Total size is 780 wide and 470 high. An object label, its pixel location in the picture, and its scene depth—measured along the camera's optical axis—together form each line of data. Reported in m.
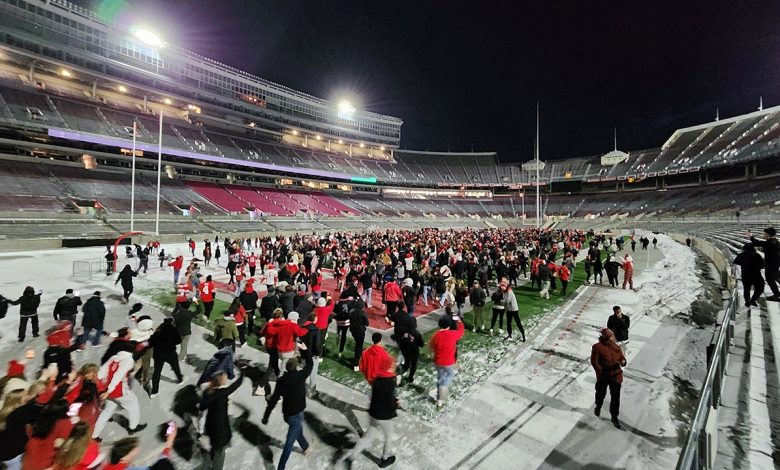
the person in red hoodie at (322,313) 7.02
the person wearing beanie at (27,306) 8.25
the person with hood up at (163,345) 6.11
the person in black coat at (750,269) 6.53
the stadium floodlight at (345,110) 75.62
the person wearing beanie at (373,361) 4.68
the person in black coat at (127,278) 11.77
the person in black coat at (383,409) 4.45
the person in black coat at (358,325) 7.30
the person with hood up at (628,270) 14.05
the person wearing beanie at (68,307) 7.81
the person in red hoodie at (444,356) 5.88
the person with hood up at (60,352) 5.68
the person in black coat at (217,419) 3.96
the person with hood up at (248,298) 8.62
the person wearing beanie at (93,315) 7.96
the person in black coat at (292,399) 4.25
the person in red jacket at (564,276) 14.04
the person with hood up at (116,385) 4.78
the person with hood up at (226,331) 6.70
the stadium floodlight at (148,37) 47.37
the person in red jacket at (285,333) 6.14
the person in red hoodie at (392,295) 9.54
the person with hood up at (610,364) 5.34
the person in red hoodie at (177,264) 14.63
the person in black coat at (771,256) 6.05
